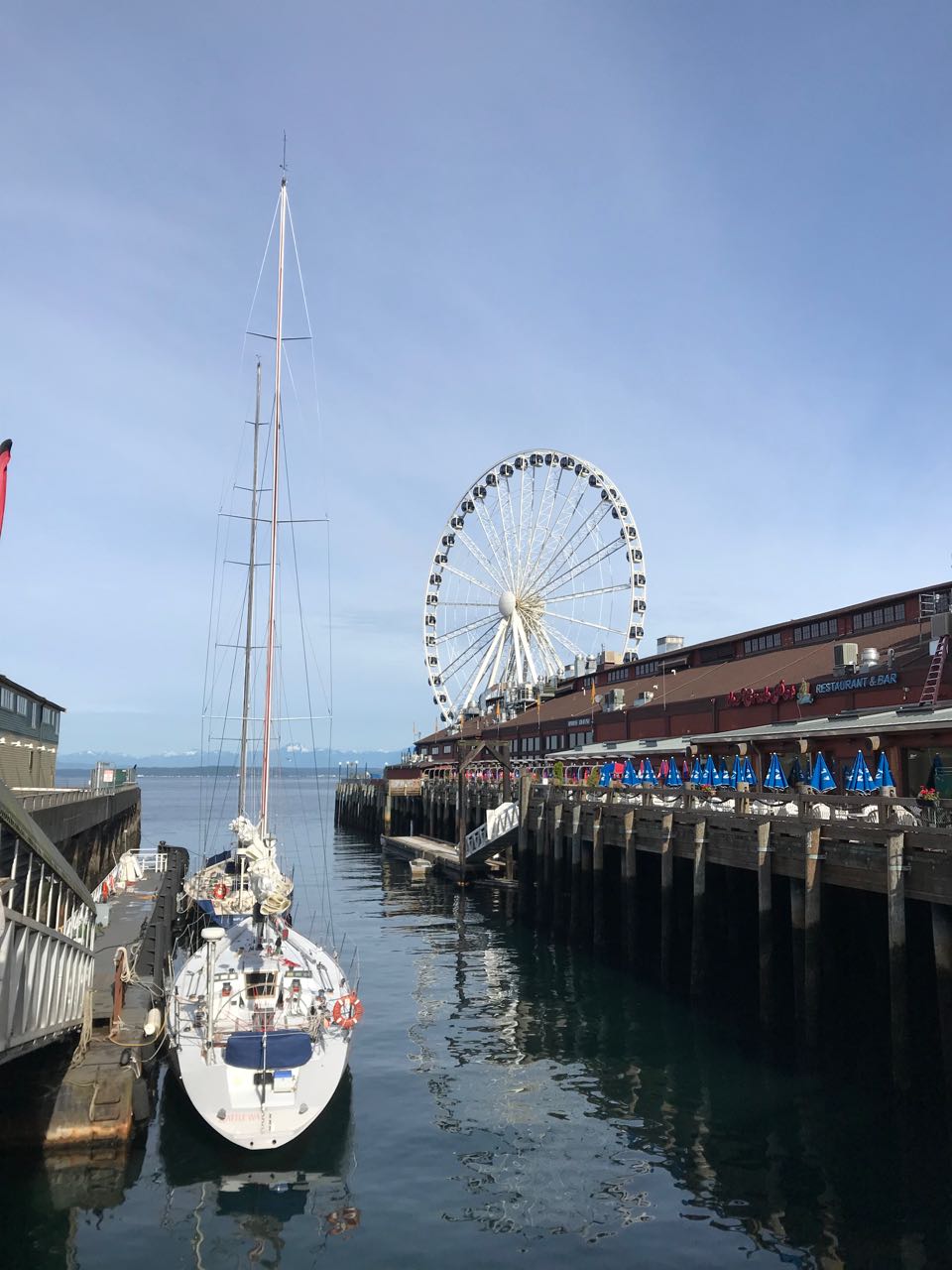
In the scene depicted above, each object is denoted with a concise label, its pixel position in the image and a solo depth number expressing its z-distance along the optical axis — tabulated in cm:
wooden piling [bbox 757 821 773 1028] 2212
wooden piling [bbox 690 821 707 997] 2514
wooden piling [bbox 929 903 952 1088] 1653
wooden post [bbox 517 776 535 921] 4078
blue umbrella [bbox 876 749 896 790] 2566
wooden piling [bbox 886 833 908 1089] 1767
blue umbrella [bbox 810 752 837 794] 2723
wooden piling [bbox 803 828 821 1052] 2005
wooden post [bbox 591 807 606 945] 3297
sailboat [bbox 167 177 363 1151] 1583
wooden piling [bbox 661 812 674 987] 2750
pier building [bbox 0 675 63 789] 5138
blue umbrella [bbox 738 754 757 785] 3288
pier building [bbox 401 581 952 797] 3094
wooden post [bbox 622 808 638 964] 3012
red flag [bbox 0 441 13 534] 1035
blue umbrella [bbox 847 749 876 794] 2588
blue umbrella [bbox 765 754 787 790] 2972
